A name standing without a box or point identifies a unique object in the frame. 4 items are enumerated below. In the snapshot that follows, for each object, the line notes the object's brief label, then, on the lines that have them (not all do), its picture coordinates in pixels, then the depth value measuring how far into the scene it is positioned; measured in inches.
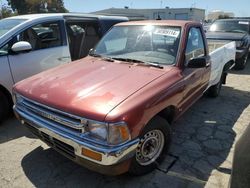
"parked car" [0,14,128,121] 120.6
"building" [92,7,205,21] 1188.5
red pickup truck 67.7
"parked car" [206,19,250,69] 246.3
